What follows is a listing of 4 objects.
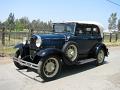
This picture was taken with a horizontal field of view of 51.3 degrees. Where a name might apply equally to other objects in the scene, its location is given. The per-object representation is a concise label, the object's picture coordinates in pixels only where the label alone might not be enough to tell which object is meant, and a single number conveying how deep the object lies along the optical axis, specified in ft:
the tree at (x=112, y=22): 183.91
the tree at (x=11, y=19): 149.89
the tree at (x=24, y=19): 160.88
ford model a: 13.81
